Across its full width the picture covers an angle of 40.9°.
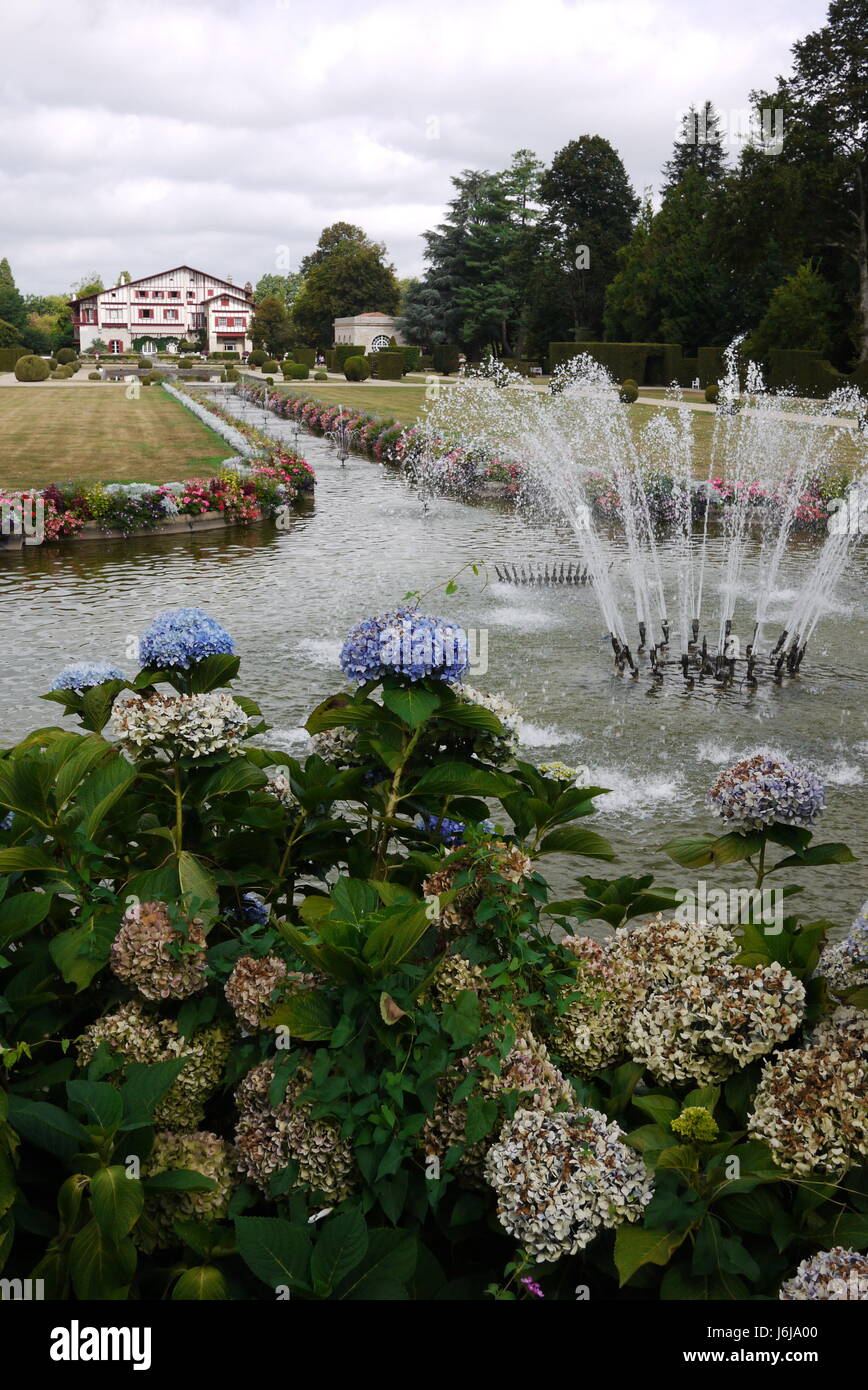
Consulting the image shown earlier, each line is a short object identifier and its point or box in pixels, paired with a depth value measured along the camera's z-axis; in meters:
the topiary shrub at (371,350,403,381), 58.59
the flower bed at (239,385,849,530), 17.33
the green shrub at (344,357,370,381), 56.06
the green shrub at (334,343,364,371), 65.25
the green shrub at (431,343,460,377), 63.84
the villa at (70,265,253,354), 108.56
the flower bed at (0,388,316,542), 14.73
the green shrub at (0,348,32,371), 64.62
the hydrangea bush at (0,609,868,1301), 1.84
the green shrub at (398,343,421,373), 62.62
